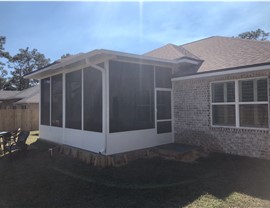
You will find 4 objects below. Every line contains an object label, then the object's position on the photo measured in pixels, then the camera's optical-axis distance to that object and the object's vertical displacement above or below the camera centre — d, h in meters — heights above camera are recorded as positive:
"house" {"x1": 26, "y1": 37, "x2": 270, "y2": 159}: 7.06 +0.26
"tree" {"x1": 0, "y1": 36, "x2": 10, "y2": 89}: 32.59 +7.53
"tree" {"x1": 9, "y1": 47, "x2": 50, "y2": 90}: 45.50 +9.34
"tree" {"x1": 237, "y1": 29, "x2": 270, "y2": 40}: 32.59 +10.62
